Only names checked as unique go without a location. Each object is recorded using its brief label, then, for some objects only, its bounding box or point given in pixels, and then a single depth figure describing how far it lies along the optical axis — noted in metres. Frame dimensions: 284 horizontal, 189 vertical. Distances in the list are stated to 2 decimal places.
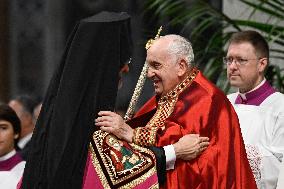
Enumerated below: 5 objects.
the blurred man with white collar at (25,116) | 18.25
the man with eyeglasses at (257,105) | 11.80
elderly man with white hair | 10.21
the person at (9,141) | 13.45
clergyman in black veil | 9.70
